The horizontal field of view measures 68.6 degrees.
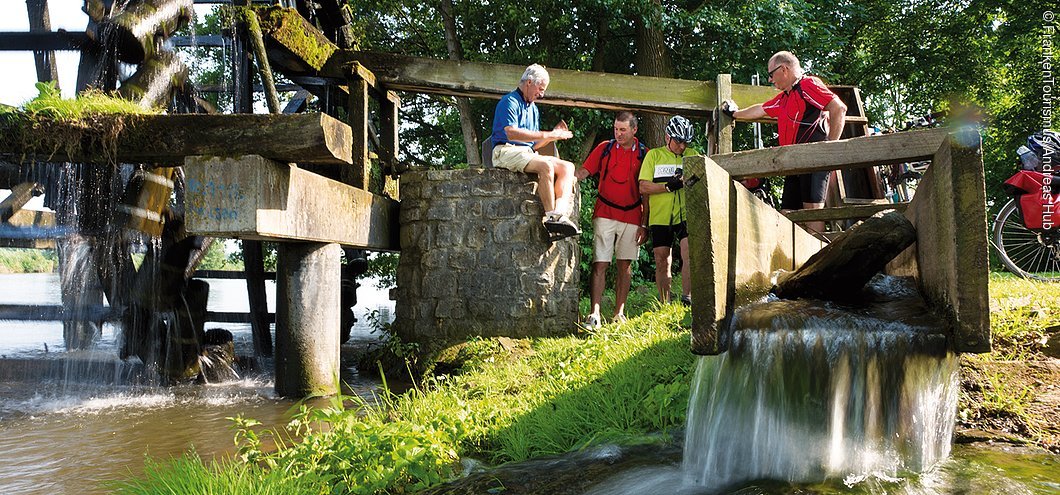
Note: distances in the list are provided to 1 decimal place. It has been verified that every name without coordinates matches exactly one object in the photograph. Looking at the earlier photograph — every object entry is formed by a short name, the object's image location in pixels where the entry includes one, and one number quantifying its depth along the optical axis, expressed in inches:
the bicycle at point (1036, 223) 282.7
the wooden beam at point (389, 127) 319.3
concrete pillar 234.1
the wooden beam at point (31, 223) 302.4
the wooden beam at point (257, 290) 327.9
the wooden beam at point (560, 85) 292.7
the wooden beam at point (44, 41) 295.9
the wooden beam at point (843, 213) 194.7
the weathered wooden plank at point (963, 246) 111.2
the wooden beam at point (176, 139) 191.6
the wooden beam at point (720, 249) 119.1
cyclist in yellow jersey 247.1
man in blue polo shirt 246.2
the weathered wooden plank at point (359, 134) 273.1
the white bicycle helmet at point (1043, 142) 286.8
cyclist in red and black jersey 213.9
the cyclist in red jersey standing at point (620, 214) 261.4
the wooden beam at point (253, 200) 187.6
